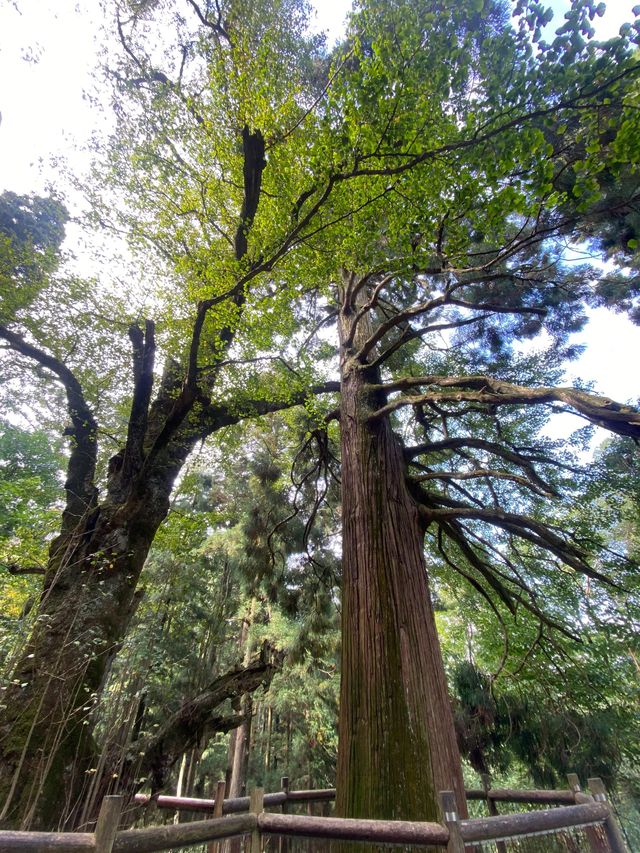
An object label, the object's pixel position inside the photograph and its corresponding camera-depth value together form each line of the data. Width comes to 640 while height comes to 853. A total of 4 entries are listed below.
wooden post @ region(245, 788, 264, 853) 1.74
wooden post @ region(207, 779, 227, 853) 2.56
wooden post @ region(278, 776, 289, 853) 2.56
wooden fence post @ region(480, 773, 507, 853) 3.18
